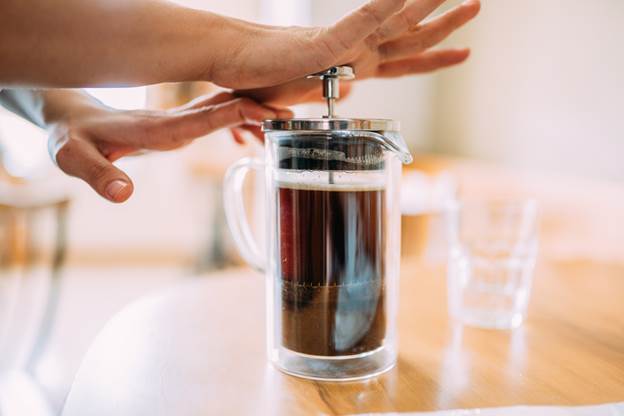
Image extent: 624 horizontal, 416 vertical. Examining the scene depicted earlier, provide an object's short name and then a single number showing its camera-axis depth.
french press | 0.54
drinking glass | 0.79
